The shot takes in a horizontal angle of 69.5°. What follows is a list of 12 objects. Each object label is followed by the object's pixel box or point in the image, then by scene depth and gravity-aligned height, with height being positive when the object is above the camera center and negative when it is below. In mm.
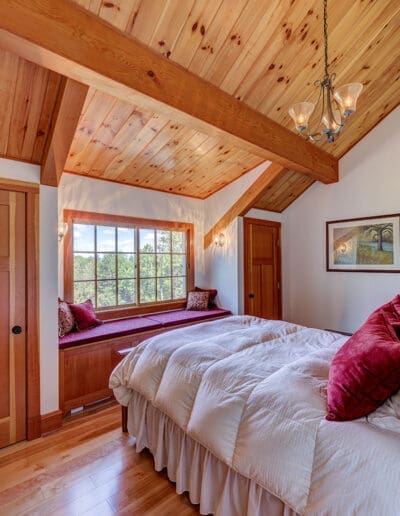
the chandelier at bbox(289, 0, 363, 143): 1803 +981
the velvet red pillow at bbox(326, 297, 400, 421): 1109 -488
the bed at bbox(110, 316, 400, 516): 1030 -748
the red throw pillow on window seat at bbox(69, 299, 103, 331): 3049 -582
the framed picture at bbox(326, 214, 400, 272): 3572 +189
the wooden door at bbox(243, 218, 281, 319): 4204 -134
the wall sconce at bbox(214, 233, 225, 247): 4320 +307
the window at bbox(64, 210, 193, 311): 3342 +2
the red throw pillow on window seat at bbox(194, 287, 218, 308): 4336 -541
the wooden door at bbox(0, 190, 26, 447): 2273 -431
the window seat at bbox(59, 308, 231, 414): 2658 -917
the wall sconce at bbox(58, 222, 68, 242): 3061 +354
